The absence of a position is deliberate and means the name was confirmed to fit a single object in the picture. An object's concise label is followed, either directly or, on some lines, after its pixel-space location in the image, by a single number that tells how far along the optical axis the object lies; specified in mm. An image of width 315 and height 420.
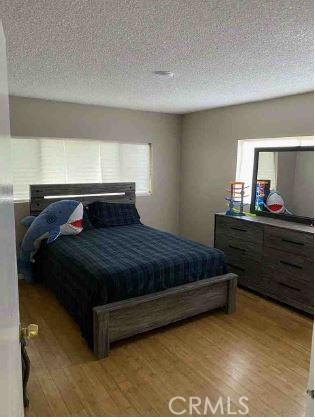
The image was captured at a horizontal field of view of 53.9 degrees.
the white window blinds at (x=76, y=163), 3923
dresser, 3012
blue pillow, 4145
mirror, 3309
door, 743
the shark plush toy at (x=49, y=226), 3498
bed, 2453
